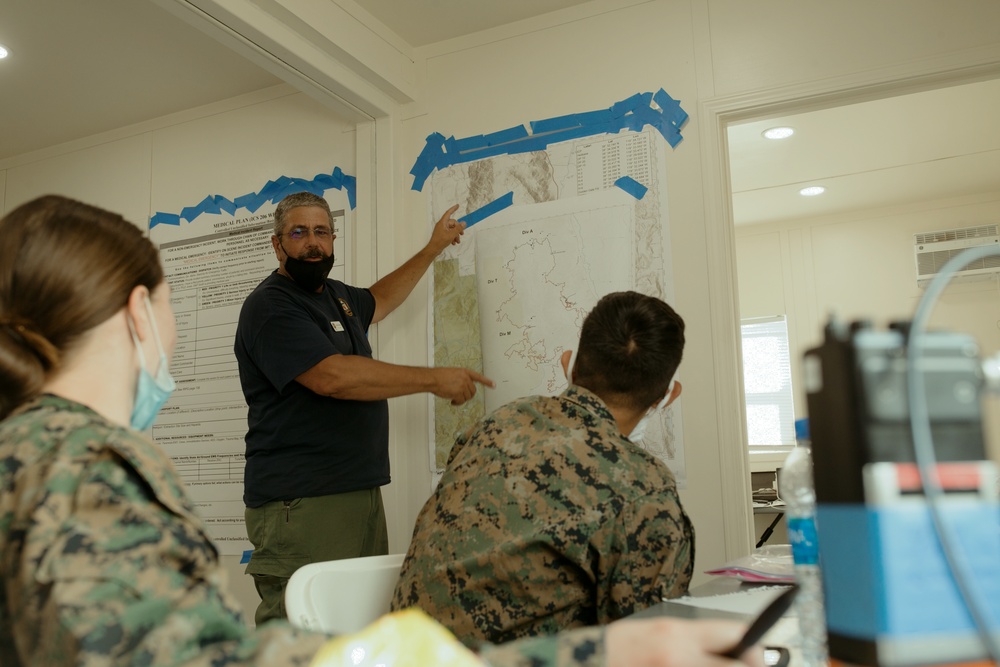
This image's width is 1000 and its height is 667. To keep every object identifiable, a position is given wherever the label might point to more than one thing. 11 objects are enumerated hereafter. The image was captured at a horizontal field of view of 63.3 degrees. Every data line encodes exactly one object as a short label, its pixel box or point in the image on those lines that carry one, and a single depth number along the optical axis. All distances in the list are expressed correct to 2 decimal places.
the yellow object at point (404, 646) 0.51
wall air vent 4.88
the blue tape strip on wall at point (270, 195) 2.99
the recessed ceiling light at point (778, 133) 3.99
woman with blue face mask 0.60
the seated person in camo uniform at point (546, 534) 1.19
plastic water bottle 0.91
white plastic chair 1.29
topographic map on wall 2.51
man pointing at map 2.22
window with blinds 5.70
